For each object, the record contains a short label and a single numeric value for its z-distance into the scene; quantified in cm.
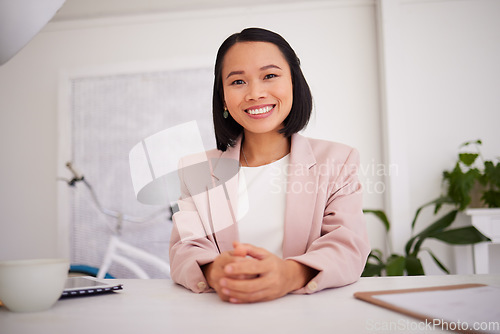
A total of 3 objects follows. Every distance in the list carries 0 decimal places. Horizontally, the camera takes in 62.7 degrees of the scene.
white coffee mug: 60
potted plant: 225
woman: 92
